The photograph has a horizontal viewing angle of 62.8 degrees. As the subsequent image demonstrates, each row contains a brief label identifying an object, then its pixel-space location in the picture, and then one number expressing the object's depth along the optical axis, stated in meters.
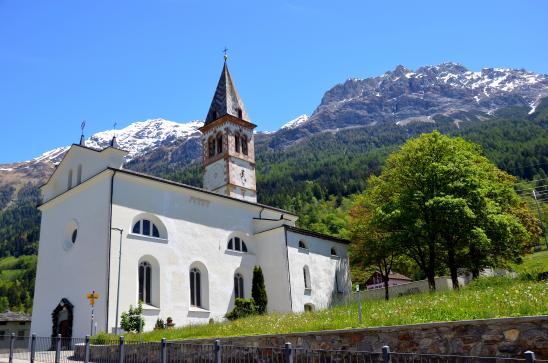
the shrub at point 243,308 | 27.92
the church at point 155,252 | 26.02
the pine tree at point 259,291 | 29.91
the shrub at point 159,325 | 25.31
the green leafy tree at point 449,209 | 28.39
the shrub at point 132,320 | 23.89
